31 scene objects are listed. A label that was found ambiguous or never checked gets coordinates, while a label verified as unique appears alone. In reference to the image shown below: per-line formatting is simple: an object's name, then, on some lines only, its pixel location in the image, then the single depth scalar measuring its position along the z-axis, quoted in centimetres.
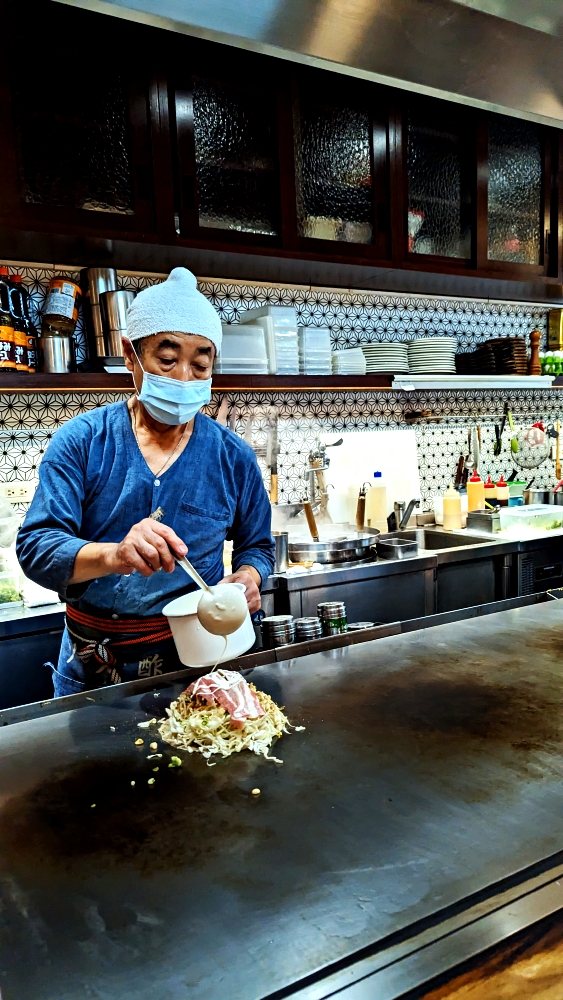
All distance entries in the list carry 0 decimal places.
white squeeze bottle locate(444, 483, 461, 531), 394
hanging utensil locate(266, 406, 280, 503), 366
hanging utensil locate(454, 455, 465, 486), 436
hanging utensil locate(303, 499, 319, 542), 342
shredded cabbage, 124
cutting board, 381
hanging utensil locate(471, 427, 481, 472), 444
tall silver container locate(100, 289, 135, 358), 288
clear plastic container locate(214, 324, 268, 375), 315
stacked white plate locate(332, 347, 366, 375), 355
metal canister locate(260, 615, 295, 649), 212
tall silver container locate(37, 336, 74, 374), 277
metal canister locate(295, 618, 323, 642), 214
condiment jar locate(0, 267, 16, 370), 266
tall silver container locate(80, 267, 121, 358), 291
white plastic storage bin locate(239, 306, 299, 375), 330
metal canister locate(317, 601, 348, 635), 224
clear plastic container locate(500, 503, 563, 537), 384
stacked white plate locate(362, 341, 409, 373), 371
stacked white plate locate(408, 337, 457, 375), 385
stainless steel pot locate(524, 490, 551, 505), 450
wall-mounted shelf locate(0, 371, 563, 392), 267
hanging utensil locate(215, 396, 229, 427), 340
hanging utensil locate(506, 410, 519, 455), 462
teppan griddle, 72
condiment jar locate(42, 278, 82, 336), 287
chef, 165
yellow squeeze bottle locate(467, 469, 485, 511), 414
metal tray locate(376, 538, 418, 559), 330
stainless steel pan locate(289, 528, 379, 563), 322
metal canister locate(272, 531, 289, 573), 316
